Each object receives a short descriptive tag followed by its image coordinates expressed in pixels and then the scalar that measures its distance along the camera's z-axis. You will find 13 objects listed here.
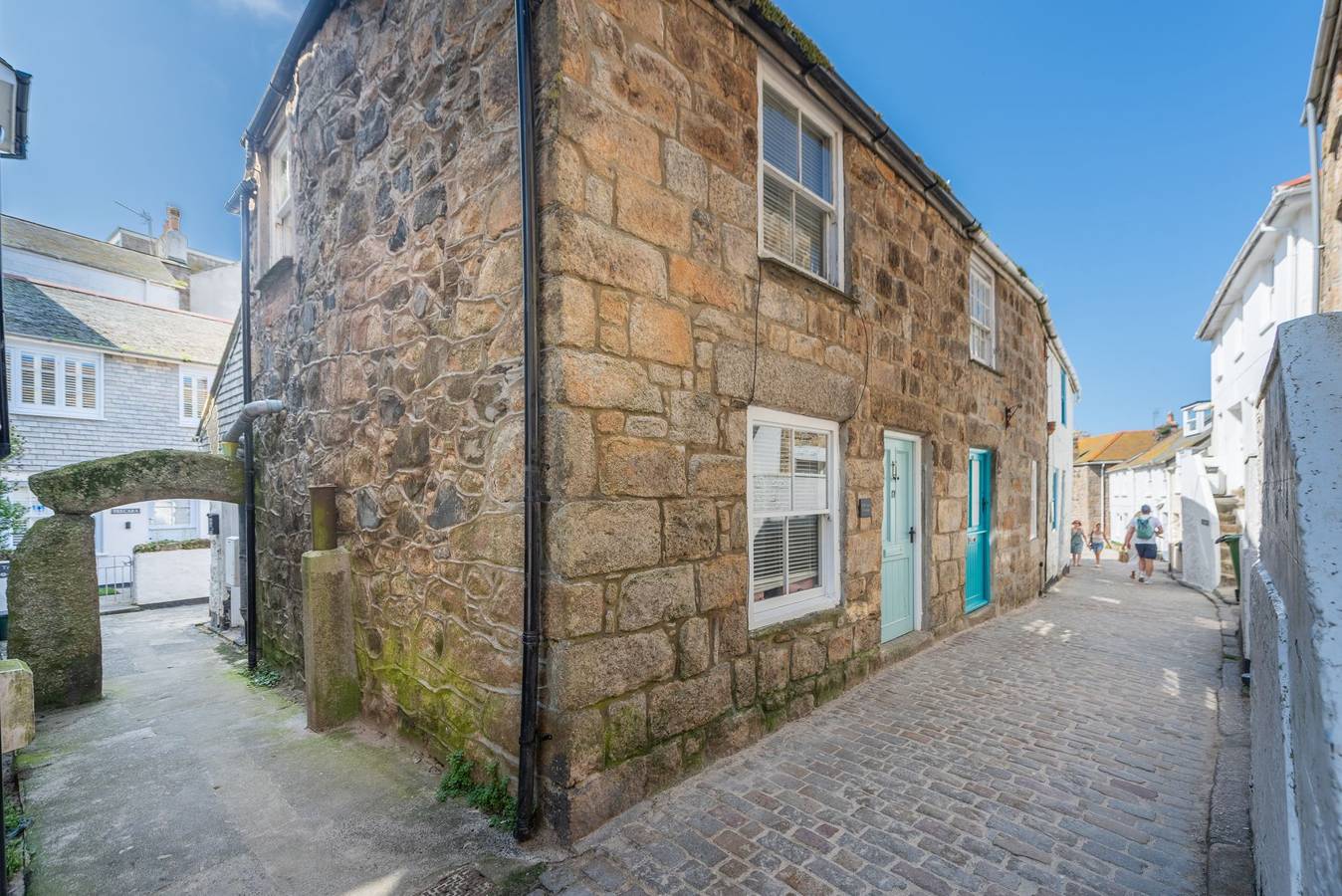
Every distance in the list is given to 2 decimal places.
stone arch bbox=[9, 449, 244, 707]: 4.88
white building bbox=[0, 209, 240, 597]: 13.04
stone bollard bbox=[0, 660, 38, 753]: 1.95
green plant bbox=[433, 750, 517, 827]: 3.02
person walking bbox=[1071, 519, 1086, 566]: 14.58
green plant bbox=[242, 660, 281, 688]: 5.50
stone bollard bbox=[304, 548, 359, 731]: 4.25
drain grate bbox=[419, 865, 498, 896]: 2.52
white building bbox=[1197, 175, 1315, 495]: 9.23
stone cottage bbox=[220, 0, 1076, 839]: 2.96
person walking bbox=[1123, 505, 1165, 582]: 11.61
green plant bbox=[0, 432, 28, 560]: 10.12
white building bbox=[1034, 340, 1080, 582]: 11.28
